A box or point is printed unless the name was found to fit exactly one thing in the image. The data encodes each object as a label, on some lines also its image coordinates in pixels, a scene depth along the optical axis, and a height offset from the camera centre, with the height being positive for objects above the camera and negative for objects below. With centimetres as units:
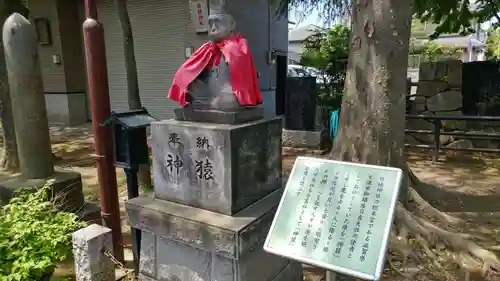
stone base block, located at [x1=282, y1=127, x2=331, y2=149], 868 -147
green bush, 251 -117
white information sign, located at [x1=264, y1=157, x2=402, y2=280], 178 -76
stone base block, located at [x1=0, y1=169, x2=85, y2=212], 380 -111
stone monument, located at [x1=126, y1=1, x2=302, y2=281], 251 -76
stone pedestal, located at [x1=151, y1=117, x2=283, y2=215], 253 -61
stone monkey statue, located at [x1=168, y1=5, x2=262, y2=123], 260 +7
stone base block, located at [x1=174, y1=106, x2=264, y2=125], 262 -25
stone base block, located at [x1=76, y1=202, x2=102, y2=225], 407 -150
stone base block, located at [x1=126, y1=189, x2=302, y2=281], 244 -117
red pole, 315 -28
